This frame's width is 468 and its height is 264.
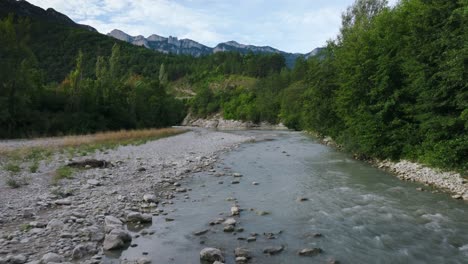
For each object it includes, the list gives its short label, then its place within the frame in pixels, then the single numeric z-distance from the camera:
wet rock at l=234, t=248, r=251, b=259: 8.01
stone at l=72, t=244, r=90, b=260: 7.52
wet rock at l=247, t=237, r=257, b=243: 9.12
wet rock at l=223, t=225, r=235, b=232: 9.84
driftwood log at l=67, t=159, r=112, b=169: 18.73
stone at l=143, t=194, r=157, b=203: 12.71
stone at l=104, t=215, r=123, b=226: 9.62
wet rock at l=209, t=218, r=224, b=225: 10.49
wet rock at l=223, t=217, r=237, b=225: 10.37
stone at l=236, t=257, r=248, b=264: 7.72
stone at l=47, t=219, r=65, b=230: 9.01
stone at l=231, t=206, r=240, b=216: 11.55
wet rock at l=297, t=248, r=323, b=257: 8.30
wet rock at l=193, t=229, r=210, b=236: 9.53
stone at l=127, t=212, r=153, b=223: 10.36
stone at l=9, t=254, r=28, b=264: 6.94
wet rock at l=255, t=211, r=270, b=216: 11.73
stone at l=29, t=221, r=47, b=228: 9.03
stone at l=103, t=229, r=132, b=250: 8.16
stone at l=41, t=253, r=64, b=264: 6.99
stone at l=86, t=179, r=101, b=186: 14.72
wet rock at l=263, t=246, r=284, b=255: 8.33
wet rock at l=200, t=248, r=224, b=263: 7.72
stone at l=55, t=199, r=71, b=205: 11.34
